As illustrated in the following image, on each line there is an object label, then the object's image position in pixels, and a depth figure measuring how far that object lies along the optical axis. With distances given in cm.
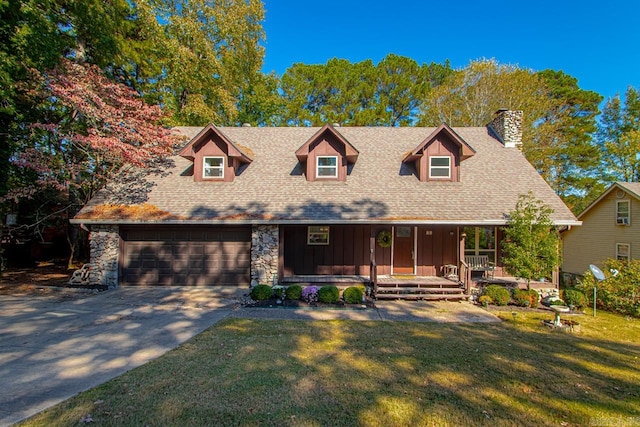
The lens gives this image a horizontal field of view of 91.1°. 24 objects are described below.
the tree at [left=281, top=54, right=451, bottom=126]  2792
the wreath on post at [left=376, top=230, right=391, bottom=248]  1237
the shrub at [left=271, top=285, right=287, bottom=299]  1012
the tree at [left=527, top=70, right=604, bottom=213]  2642
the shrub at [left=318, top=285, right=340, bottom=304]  986
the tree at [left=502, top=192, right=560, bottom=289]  991
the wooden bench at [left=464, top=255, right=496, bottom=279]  1236
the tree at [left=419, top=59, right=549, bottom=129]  2208
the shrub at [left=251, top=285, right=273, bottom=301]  988
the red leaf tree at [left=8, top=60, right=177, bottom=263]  1199
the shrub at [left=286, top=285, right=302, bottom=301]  999
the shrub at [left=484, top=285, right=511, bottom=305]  1012
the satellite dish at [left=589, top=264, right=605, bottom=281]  910
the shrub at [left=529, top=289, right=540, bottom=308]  1016
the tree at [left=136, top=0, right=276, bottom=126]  1867
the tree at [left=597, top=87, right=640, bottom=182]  2575
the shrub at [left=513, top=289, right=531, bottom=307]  1012
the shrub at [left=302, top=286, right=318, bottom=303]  998
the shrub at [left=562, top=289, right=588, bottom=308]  1000
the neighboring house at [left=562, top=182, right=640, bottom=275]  1614
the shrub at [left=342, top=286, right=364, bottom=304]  989
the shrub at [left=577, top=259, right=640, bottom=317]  995
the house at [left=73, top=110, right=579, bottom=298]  1127
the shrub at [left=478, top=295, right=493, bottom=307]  1011
